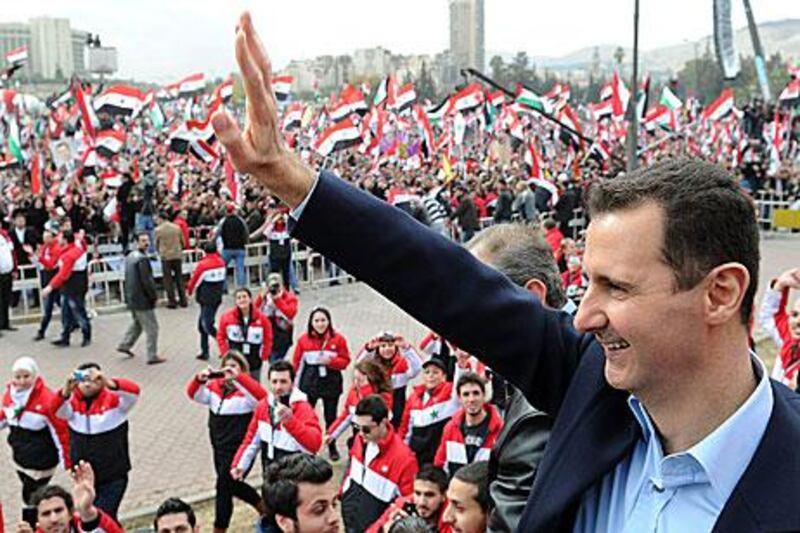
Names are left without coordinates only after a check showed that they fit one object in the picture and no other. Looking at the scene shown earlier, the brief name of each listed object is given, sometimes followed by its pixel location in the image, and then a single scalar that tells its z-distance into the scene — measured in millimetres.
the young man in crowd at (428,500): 4918
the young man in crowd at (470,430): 6008
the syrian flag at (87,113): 18891
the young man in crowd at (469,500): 4012
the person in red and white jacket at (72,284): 12711
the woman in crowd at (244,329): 9664
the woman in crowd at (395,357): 8133
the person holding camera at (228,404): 7209
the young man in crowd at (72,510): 5048
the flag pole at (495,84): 17516
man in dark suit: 1394
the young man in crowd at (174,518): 4941
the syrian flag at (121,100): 18469
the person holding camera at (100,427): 6703
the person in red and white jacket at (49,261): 13211
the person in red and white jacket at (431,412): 6961
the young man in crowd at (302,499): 4227
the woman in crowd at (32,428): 6879
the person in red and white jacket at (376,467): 5785
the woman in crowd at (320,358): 8742
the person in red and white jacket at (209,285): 12258
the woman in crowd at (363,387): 7312
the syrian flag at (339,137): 16766
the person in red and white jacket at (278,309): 10289
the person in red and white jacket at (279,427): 6594
